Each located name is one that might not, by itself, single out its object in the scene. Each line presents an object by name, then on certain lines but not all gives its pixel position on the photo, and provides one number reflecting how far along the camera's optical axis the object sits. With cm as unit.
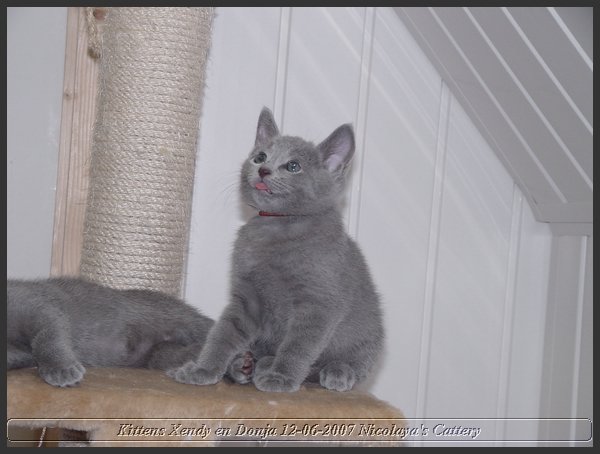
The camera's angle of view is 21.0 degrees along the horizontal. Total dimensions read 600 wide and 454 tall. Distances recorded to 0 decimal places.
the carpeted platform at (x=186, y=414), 111
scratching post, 133
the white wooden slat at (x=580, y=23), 126
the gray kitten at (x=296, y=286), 120
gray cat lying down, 117
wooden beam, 142
